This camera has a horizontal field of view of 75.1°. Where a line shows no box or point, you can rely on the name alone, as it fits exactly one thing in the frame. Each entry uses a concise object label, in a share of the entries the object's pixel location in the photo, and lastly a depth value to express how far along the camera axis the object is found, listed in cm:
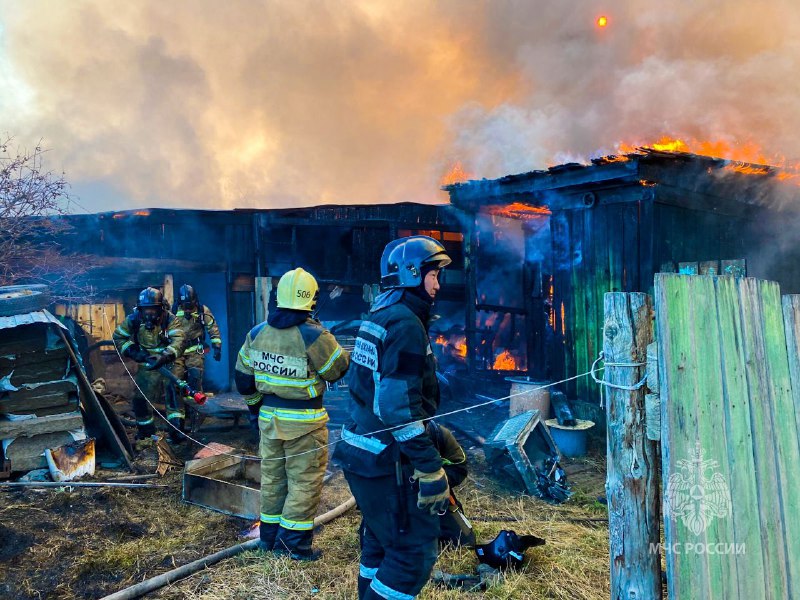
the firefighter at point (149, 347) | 818
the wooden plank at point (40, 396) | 630
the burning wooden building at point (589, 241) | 764
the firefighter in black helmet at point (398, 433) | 308
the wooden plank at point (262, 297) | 1184
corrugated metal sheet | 622
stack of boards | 615
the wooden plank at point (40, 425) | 607
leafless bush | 862
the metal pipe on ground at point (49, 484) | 580
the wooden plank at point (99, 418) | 679
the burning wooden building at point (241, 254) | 1107
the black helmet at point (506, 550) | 409
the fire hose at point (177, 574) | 388
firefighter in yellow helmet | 458
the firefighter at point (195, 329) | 923
